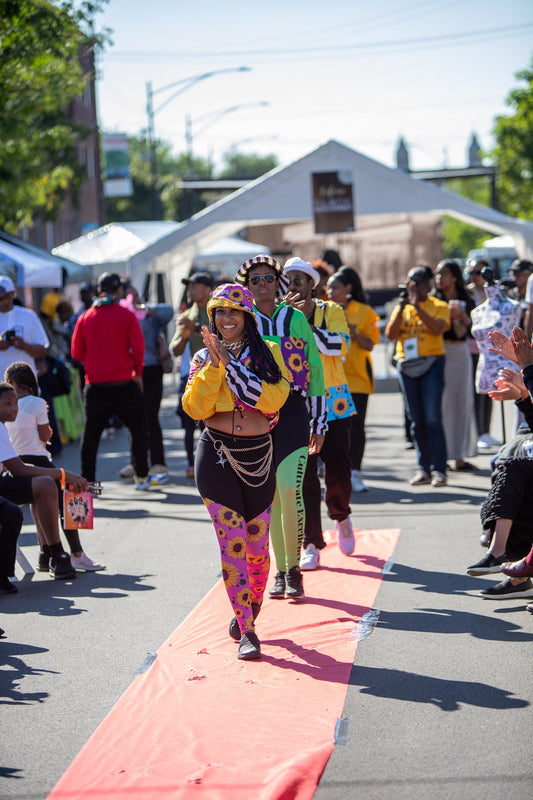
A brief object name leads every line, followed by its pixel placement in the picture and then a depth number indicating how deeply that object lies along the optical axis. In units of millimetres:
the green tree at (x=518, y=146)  49844
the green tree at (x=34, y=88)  16781
